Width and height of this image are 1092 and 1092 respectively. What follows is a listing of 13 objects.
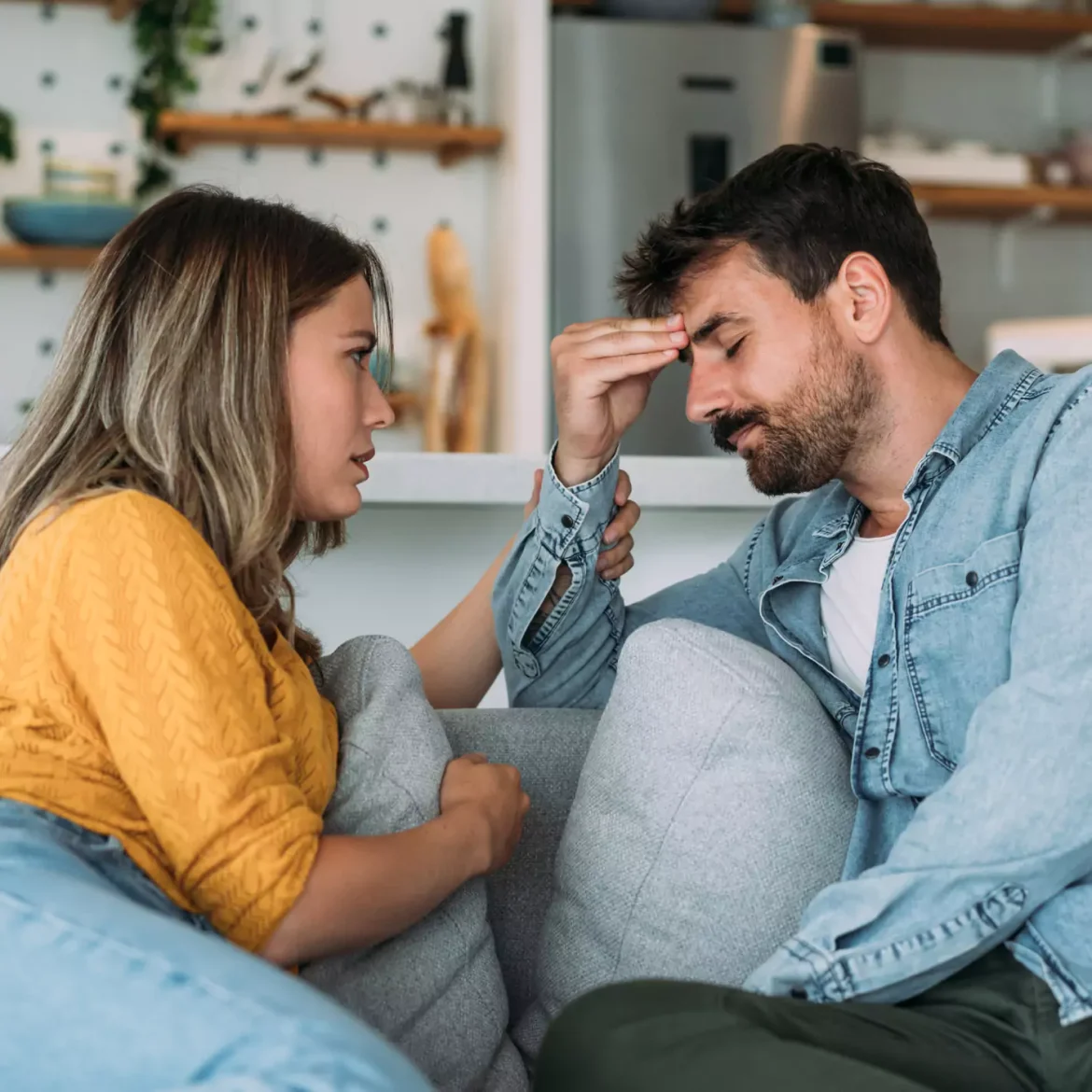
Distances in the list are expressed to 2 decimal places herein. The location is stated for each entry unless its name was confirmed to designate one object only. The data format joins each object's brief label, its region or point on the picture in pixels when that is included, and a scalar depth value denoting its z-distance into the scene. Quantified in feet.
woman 2.59
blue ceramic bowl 11.32
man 3.35
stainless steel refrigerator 11.41
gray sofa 3.88
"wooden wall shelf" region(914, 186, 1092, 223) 12.84
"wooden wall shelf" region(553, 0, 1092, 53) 12.58
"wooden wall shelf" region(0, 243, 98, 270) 11.47
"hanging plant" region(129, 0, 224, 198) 11.80
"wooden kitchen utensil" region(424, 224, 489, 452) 11.37
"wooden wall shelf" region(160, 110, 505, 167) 11.74
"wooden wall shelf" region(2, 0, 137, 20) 11.87
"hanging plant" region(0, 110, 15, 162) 11.85
